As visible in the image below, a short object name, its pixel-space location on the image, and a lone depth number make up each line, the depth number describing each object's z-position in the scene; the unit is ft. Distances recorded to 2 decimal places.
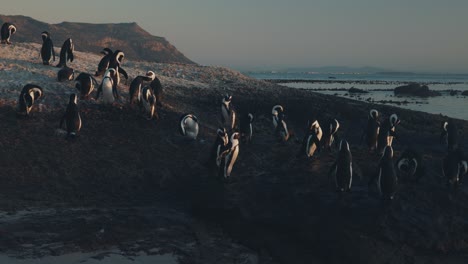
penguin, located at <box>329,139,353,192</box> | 31.83
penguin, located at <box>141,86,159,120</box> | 49.39
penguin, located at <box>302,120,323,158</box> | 41.29
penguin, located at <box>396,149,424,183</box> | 35.47
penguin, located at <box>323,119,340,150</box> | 44.70
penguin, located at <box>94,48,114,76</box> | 60.03
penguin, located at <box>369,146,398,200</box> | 30.32
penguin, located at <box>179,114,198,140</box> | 47.78
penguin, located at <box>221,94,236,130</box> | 56.85
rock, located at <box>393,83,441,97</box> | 184.85
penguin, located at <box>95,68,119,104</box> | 51.37
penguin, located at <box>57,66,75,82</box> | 55.47
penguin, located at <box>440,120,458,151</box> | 55.26
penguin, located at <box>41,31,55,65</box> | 63.26
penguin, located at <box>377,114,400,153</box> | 47.73
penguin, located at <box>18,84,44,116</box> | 44.42
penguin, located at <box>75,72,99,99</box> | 50.78
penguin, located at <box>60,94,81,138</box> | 42.06
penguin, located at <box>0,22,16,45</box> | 73.07
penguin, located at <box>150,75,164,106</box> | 54.24
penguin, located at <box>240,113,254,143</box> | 49.78
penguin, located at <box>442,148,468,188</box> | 35.62
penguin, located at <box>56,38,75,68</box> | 63.10
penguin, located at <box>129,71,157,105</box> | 51.42
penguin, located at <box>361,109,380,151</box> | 48.01
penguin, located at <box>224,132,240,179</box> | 38.06
